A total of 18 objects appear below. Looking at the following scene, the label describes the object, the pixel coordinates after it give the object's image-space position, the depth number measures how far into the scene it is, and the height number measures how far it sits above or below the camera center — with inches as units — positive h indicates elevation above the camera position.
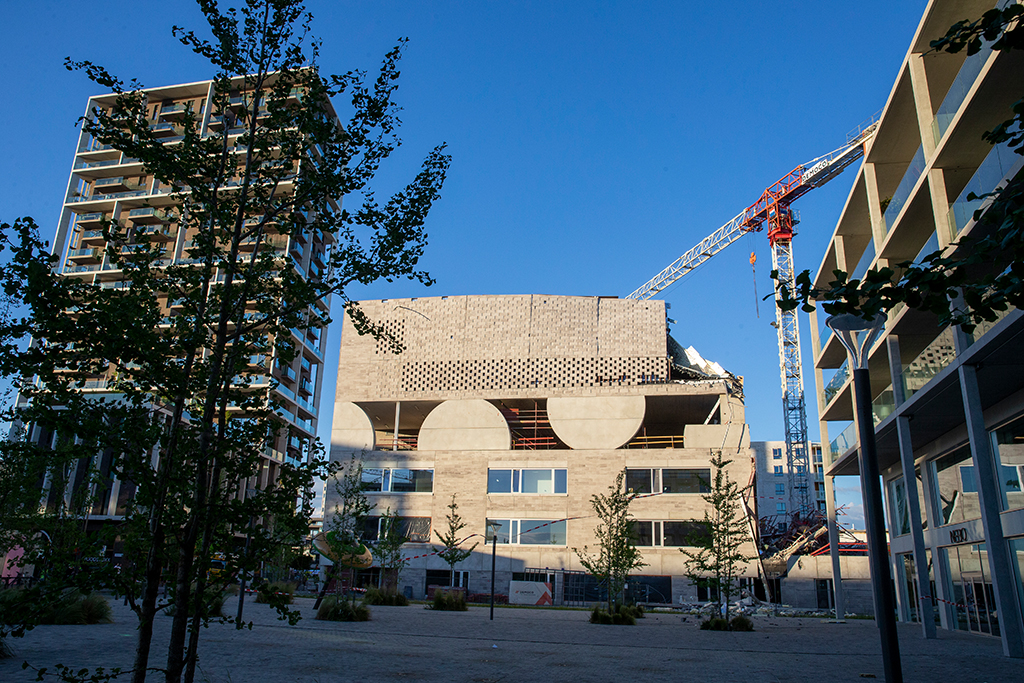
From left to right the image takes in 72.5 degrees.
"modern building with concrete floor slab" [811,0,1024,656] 634.8 +185.5
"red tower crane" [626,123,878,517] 3046.3 +1299.7
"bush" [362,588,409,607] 1290.6 -83.9
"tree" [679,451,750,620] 957.8 +23.2
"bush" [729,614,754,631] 915.4 -79.0
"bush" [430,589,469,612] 1240.8 -84.6
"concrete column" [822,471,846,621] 1186.0 +10.3
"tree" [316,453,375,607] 953.3 +24.3
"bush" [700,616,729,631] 925.2 -81.9
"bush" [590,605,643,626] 1021.2 -84.4
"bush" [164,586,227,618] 227.8 -16.1
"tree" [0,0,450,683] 228.2 +79.6
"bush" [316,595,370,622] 871.1 -74.0
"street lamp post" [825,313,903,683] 254.7 +22.5
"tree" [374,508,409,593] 1438.2 +12.0
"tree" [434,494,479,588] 1454.2 +29.5
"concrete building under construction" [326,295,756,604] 1748.3 +338.9
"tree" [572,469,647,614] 1175.0 +11.0
